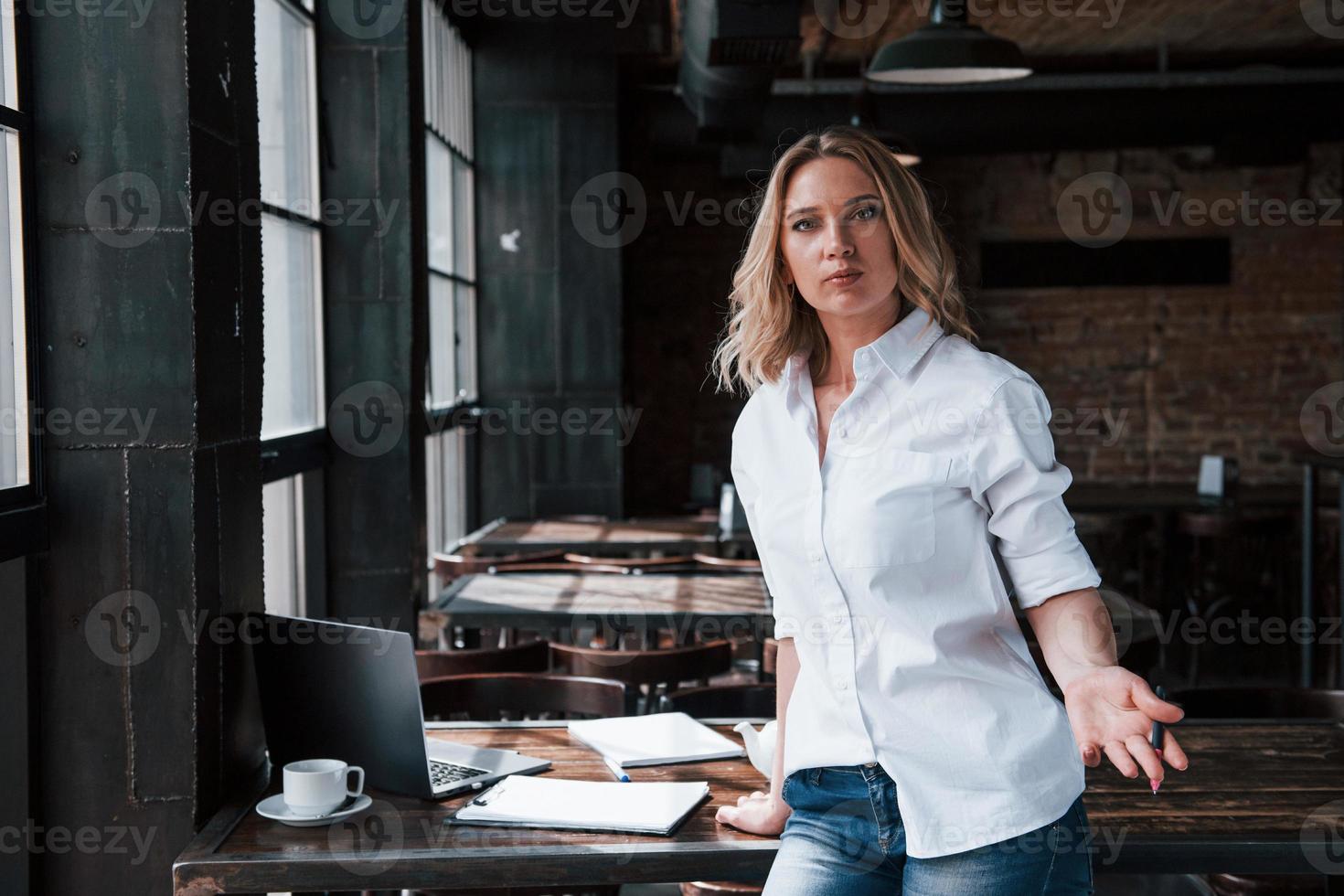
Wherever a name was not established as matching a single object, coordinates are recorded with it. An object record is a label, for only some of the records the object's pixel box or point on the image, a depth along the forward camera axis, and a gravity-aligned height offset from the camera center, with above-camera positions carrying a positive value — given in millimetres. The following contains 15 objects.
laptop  2008 -500
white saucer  1938 -632
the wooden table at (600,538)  5633 -632
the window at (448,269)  6117 +680
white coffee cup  1948 -591
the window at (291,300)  3705 +315
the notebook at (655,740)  2221 -614
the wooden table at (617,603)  3885 -648
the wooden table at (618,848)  1796 -641
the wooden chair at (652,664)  3121 -656
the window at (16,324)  1958 +125
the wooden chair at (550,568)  4830 -635
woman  1461 -233
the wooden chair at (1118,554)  8070 -1040
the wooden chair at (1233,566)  6750 -1070
